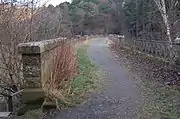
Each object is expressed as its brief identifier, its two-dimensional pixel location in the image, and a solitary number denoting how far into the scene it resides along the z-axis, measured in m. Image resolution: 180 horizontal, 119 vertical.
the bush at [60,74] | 4.31
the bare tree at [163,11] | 11.35
